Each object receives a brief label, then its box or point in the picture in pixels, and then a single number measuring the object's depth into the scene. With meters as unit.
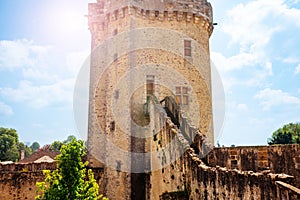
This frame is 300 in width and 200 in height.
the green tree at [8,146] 52.66
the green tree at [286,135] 35.97
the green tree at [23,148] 59.11
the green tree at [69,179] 12.19
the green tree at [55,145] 57.28
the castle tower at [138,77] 17.33
